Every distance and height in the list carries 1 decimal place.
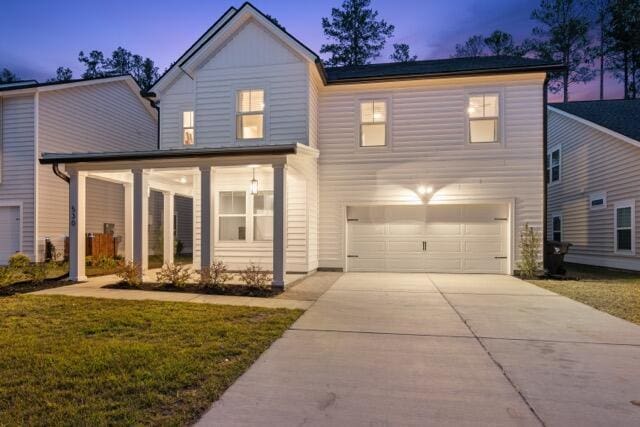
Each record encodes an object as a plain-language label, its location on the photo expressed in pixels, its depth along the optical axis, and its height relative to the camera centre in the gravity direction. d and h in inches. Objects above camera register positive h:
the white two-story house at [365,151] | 397.1 +71.2
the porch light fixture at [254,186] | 376.8 +29.6
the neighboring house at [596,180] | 436.8 +47.6
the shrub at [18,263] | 308.6 -40.1
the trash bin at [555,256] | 391.9 -43.0
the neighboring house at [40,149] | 475.8 +86.8
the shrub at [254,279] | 287.4 -49.2
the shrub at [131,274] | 304.5 -48.5
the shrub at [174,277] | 301.0 -50.4
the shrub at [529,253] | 380.8 -39.1
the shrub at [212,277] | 291.7 -49.0
